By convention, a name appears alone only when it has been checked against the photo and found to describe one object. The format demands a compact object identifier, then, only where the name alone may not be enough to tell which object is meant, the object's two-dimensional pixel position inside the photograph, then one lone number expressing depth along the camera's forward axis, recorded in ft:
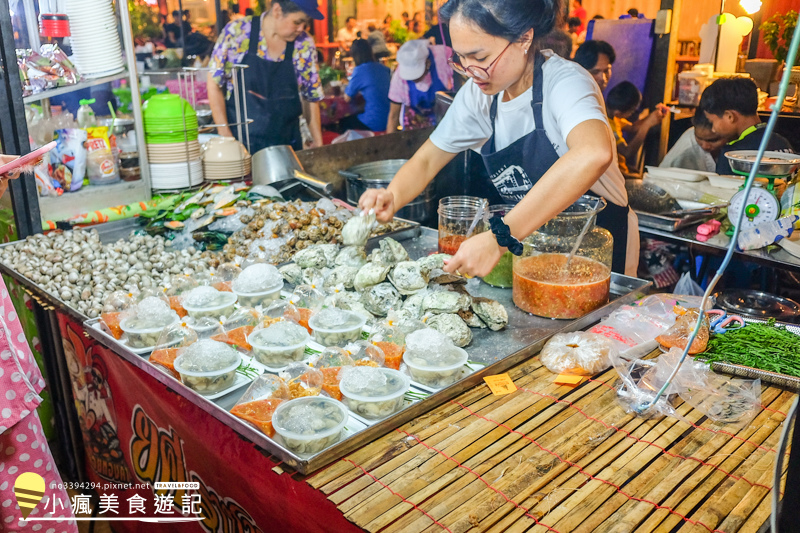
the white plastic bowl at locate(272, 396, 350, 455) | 4.10
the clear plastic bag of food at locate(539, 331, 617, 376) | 5.31
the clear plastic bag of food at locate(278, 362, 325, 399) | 4.71
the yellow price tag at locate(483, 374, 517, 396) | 5.03
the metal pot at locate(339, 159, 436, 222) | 10.09
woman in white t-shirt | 5.72
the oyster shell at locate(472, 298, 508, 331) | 5.84
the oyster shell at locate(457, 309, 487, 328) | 5.87
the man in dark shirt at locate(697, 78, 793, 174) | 12.61
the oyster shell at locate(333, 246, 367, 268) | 7.14
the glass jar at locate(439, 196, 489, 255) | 7.21
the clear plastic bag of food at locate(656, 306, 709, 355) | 5.50
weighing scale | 8.79
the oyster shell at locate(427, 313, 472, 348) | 5.51
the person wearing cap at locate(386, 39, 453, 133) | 18.84
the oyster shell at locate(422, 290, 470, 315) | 5.82
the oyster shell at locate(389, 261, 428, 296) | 6.29
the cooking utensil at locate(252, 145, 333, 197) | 10.39
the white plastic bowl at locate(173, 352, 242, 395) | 4.87
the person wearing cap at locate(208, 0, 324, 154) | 14.43
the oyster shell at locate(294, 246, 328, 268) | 7.24
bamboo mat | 3.70
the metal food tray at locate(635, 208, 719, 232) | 10.37
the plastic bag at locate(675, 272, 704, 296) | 9.43
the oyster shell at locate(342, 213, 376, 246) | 7.66
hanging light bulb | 19.25
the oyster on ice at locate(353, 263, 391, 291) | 6.54
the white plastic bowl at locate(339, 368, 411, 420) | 4.49
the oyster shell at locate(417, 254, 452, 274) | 6.40
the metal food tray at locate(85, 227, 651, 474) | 4.21
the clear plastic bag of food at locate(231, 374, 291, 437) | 4.38
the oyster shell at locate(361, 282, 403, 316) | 6.10
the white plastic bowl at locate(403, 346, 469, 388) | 4.91
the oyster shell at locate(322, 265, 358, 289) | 6.79
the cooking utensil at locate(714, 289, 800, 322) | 8.55
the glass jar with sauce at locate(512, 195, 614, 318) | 6.05
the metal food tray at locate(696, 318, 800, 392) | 5.06
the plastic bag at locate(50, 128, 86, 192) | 9.55
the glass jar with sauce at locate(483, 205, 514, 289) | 6.84
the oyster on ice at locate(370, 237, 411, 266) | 6.95
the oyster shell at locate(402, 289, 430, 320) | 5.87
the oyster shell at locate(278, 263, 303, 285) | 7.11
